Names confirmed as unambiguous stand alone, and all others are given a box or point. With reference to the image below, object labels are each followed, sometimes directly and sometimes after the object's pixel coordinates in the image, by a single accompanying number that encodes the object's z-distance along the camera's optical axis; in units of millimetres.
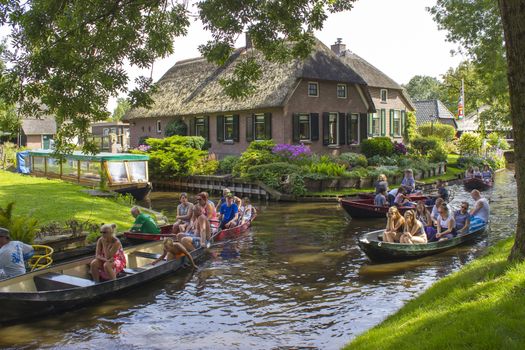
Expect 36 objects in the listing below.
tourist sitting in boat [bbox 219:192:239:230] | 17016
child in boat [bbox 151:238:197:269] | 12570
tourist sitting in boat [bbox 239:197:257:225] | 17797
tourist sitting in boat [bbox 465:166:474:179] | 30297
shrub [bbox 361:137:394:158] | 32750
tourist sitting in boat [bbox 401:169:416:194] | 21719
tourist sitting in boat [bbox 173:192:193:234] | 15422
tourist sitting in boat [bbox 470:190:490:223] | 15836
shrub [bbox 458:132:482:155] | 44131
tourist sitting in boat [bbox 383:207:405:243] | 13445
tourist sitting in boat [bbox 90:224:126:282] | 10812
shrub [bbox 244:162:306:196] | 25625
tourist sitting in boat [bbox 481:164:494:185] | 29659
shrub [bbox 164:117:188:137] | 37781
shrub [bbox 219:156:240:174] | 30303
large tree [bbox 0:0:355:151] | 9211
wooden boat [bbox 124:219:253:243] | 14148
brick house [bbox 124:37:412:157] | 31234
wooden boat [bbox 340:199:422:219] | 19297
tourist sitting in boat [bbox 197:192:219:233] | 16266
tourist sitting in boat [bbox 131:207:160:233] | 14328
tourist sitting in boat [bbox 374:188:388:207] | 19500
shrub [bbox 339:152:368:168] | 29844
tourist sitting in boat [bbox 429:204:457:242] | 14359
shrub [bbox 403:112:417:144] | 43344
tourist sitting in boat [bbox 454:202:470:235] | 14909
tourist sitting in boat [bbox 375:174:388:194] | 19578
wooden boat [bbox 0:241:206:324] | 9211
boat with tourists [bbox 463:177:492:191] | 28828
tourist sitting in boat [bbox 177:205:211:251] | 13938
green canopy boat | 25469
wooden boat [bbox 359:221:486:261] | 12914
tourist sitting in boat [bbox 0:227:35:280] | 9664
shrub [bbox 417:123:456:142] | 50688
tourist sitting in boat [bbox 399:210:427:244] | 13352
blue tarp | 33000
